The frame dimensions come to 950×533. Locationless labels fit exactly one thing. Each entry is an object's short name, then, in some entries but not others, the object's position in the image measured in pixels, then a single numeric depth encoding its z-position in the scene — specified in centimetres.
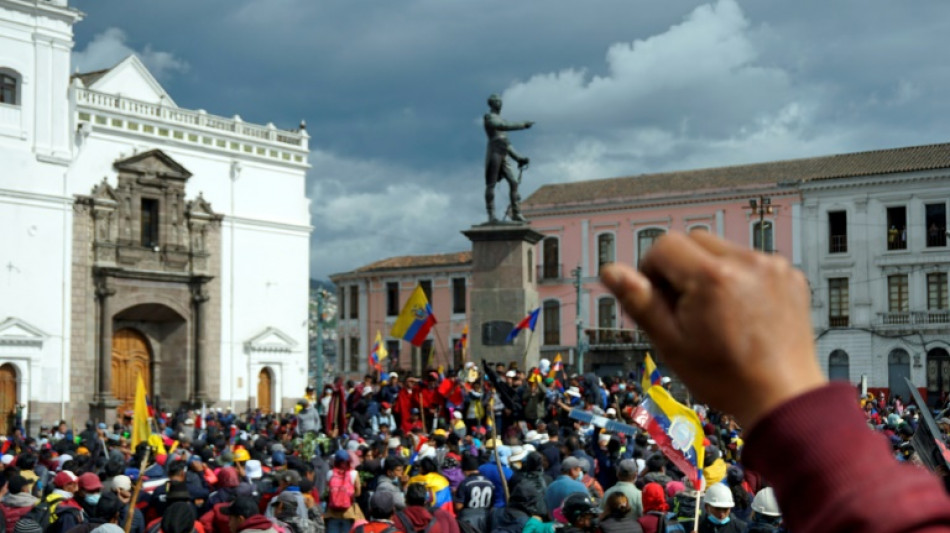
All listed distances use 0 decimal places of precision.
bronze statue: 2073
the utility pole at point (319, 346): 3675
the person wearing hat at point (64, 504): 778
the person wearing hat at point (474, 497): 907
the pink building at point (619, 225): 4553
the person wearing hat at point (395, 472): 1006
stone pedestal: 2133
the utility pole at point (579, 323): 3765
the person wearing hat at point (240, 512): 734
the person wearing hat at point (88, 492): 826
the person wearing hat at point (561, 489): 839
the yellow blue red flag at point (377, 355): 2891
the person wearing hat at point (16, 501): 836
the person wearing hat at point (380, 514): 721
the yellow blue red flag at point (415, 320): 1962
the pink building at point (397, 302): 5566
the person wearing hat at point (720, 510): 714
